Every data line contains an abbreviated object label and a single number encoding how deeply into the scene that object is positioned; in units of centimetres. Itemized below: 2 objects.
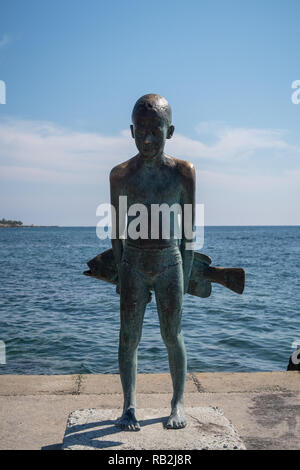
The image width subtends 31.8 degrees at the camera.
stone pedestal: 365
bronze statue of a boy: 396
